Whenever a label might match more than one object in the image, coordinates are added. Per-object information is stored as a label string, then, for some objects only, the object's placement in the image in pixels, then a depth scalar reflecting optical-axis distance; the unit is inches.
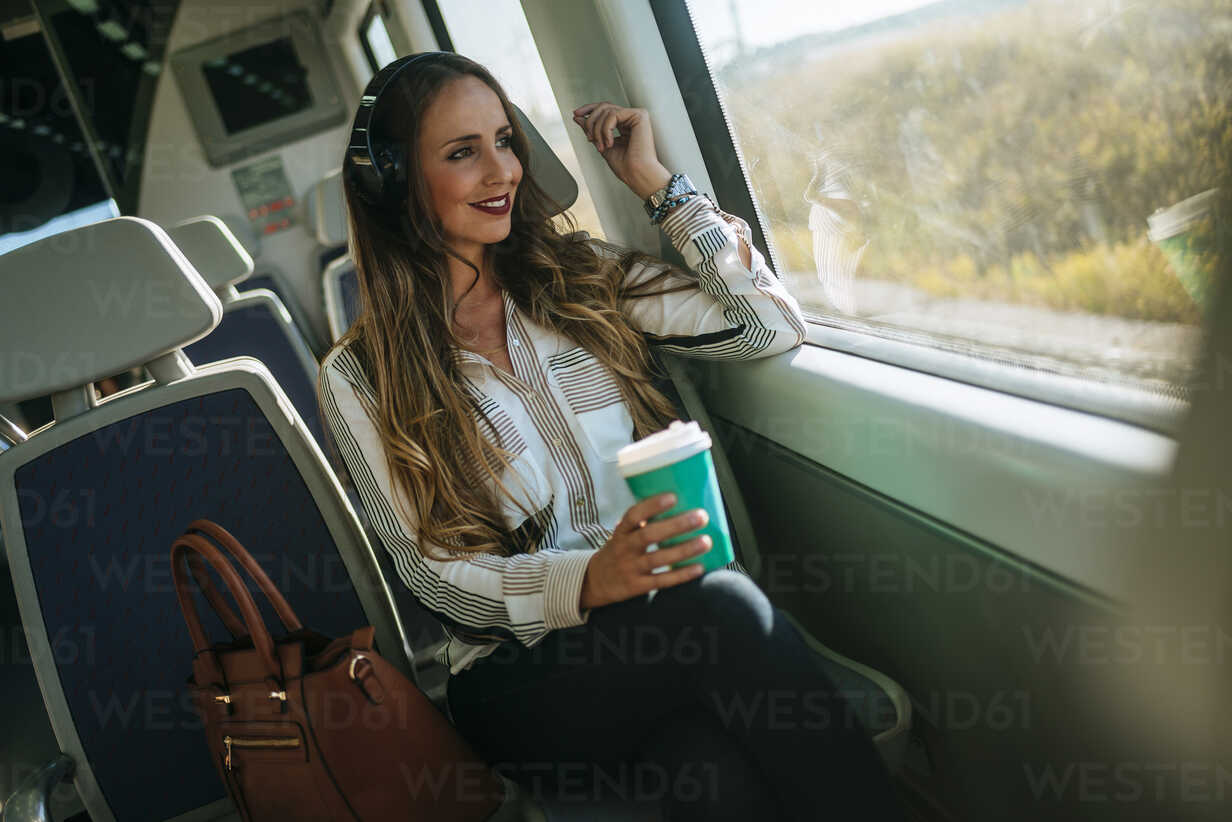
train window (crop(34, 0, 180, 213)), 178.5
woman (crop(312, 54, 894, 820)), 40.3
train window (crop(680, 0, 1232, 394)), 32.7
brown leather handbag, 40.6
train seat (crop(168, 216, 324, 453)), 105.3
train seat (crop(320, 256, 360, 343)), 127.9
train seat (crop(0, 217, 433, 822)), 51.0
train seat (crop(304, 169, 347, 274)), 146.9
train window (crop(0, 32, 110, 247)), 191.5
